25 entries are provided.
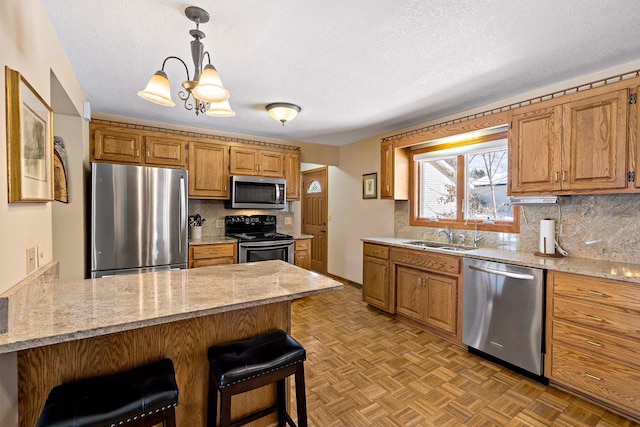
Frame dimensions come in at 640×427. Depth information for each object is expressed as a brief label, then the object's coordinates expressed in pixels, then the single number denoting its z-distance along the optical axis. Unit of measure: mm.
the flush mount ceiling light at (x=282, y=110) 2980
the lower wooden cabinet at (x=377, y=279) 3457
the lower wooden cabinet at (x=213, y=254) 3422
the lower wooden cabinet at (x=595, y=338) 1777
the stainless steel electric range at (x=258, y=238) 3717
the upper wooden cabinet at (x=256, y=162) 3924
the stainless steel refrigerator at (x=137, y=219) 2789
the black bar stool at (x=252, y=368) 1283
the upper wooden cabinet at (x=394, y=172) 3670
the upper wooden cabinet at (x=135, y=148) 3154
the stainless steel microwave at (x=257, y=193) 3867
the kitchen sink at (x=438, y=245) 3041
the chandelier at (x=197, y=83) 1431
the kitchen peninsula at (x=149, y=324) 1061
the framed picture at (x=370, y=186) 4309
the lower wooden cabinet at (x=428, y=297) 2801
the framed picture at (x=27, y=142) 1102
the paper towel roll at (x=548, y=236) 2438
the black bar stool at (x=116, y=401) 974
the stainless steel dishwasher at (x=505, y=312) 2186
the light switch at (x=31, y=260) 1270
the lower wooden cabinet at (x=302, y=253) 4297
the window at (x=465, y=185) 2930
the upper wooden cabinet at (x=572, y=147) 2021
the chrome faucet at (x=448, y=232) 3285
